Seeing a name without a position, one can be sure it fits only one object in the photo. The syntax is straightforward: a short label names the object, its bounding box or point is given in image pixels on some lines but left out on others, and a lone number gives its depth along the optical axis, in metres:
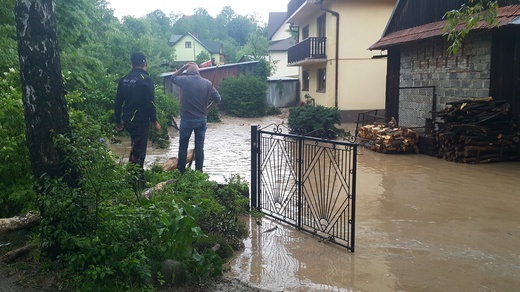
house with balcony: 23.19
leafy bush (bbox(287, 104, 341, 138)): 17.19
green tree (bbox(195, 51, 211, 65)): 57.72
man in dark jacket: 7.32
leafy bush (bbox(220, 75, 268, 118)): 28.02
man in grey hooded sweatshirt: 8.23
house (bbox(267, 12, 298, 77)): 52.56
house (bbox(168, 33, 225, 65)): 79.38
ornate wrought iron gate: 5.88
